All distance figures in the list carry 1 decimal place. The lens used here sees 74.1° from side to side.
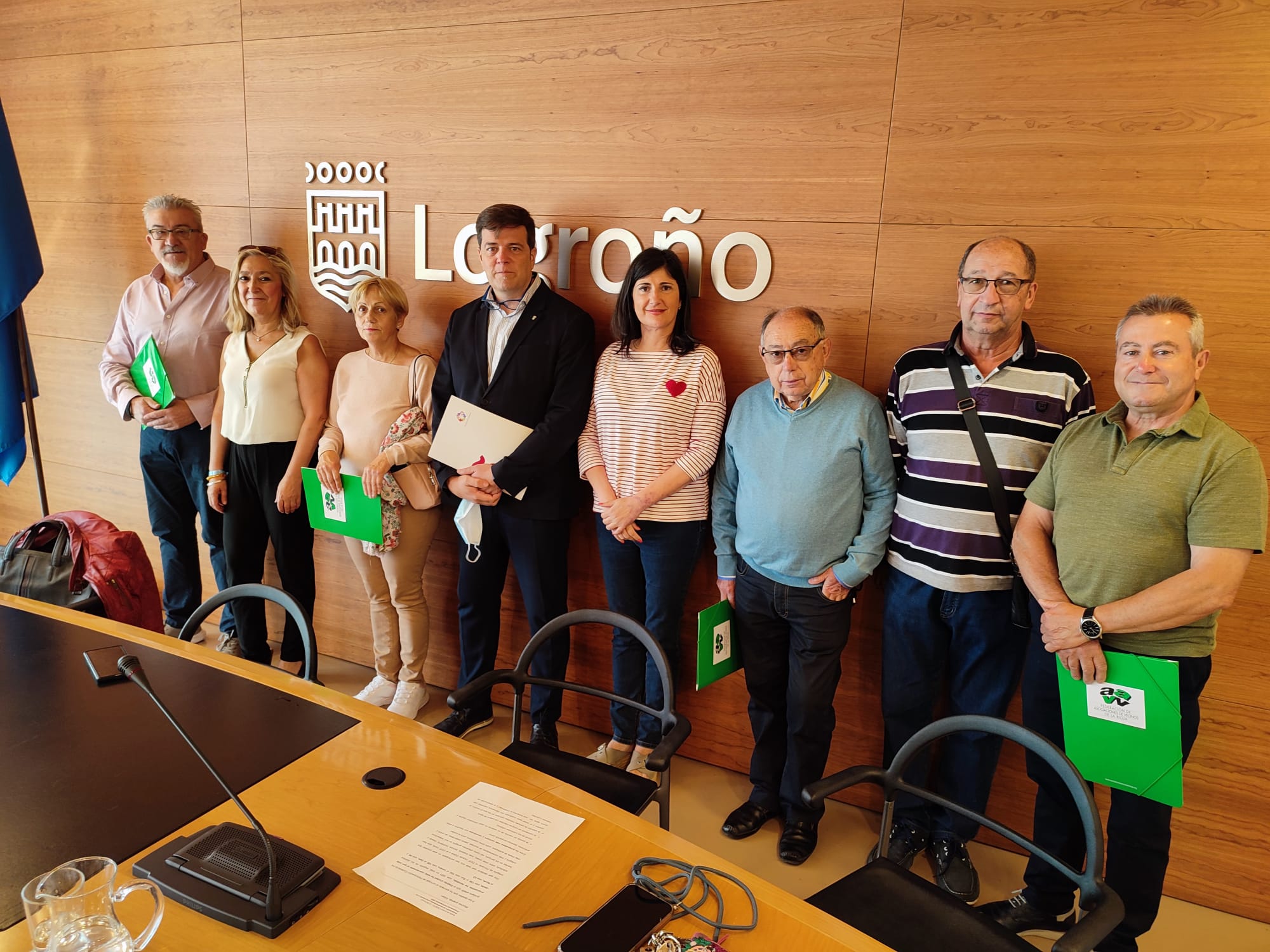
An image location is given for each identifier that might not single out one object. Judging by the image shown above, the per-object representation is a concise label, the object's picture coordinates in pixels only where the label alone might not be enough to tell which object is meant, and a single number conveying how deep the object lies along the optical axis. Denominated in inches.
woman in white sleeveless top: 137.2
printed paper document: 53.3
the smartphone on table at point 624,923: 48.6
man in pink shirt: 147.6
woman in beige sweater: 129.3
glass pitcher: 45.3
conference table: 50.3
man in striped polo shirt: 93.8
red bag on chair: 115.0
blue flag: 148.3
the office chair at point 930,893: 64.1
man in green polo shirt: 78.5
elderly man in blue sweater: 101.3
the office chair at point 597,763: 83.8
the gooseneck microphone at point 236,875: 50.4
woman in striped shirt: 112.9
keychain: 49.3
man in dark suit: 119.7
